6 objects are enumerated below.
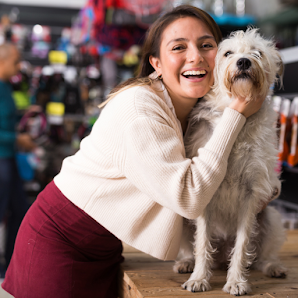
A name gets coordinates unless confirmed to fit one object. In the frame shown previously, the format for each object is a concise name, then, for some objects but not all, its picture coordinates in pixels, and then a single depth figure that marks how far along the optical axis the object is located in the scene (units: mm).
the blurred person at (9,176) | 3535
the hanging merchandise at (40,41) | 5783
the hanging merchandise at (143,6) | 3701
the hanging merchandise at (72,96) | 5590
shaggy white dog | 1517
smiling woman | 1408
